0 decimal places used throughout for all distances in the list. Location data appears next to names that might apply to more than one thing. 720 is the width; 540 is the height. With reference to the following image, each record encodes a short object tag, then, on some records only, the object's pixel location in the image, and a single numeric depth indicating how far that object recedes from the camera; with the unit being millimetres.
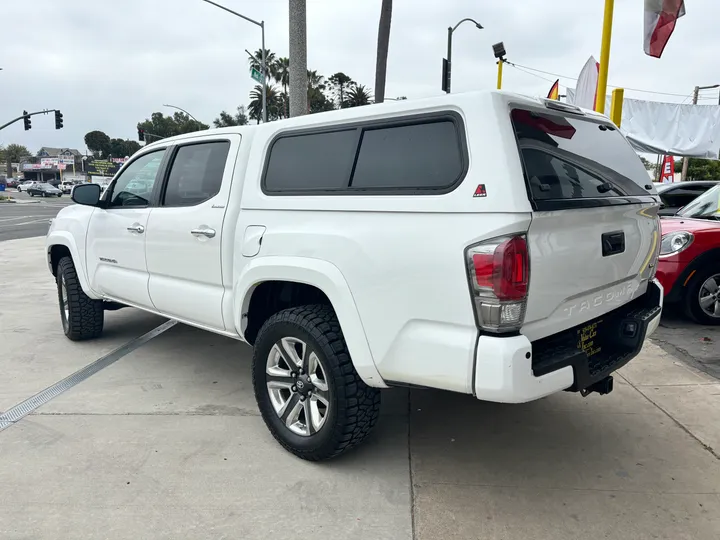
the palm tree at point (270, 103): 57094
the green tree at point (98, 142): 115250
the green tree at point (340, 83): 62594
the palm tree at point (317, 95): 52762
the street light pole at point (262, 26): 15700
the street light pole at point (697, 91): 30430
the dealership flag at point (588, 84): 7289
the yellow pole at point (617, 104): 6809
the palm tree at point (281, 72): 56569
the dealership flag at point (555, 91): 9898
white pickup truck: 2326
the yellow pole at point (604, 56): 6180
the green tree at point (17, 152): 115531
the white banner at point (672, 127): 10781
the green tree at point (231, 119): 78750
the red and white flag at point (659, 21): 6703
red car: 5625
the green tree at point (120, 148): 114562
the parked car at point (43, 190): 54938
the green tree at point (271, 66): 57031
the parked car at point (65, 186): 66131
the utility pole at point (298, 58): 8273
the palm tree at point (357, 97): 58344
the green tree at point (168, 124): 92125
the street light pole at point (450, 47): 15754
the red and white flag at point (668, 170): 22433
